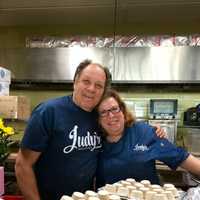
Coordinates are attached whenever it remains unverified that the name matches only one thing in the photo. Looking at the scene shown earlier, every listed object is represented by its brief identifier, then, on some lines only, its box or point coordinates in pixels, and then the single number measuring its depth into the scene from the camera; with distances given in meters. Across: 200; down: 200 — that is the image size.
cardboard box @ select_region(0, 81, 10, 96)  1.99
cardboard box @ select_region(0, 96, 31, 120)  2.17
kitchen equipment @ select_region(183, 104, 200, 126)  2.38
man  1.18
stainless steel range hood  2.63
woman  1.22
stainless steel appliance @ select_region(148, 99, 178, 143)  2.49
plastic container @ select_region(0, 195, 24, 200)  1.12
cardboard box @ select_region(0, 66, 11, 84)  1.96
